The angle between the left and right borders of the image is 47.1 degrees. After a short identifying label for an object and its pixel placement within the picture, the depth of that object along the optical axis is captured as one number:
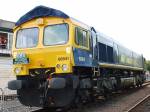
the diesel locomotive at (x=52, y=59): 5.78
